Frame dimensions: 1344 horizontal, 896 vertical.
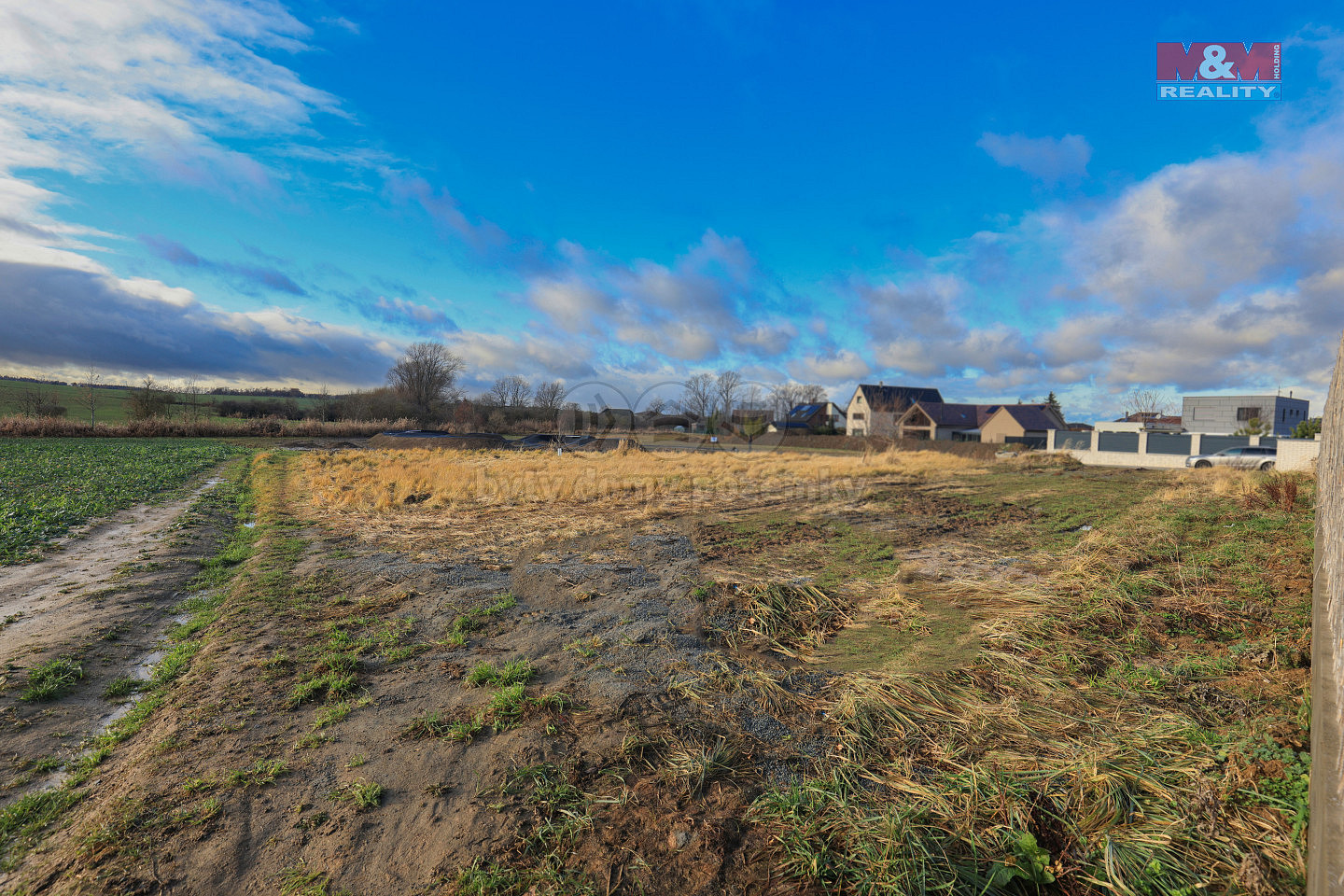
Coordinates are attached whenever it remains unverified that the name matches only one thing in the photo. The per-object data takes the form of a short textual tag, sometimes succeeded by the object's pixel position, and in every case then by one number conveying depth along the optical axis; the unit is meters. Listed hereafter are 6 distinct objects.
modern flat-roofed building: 52.22
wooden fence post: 1.94
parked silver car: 24.84
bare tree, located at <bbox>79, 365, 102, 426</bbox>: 55.18
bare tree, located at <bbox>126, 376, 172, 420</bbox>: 52.16
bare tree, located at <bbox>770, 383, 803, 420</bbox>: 76.31
